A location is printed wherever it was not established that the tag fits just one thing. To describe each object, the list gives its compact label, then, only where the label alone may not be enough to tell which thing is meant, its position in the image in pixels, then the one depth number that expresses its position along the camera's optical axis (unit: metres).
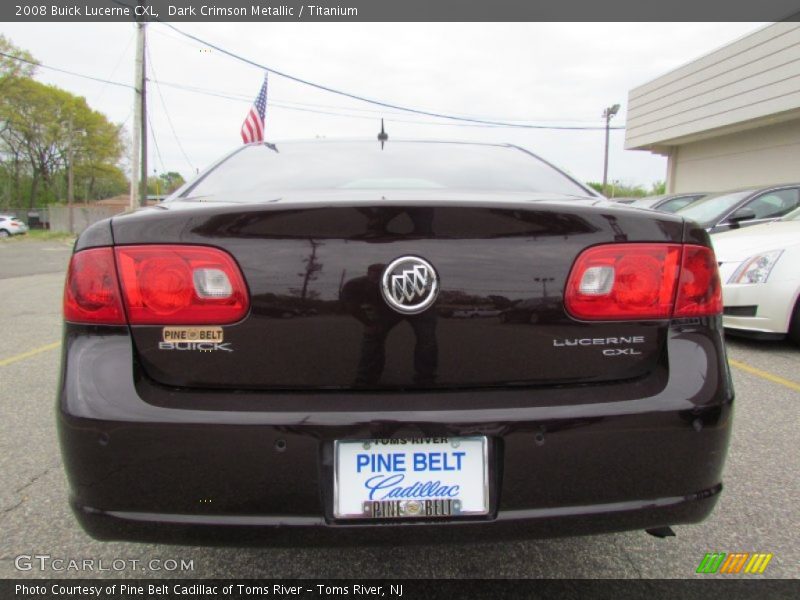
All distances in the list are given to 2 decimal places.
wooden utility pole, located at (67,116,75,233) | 40.34
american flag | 11.94
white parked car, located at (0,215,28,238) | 36.12
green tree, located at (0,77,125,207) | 47.03
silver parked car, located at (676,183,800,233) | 6.50
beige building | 11.77
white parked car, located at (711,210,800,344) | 4.40
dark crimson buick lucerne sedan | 1.31
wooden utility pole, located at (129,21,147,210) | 16.61
